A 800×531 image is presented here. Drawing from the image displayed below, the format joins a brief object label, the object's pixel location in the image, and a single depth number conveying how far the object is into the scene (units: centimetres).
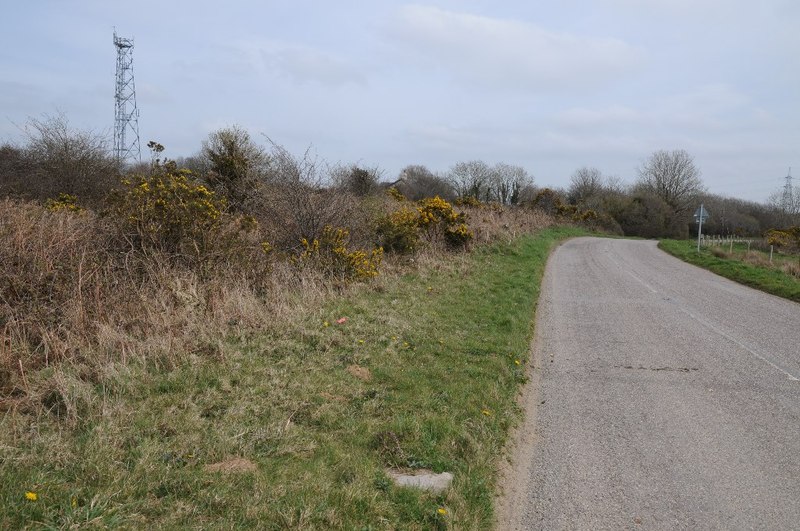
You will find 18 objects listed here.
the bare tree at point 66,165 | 1889
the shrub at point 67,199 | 1591
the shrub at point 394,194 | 2469
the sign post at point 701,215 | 2896
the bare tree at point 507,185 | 6209
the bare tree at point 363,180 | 2041
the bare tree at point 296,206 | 1256
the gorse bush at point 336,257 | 1151
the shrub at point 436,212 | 1880
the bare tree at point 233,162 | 1554
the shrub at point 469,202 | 3185
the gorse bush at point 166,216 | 819
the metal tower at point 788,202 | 6931
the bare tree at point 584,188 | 7031
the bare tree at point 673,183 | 6919
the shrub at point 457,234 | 1969
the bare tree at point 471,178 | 6316
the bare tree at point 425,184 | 5496
